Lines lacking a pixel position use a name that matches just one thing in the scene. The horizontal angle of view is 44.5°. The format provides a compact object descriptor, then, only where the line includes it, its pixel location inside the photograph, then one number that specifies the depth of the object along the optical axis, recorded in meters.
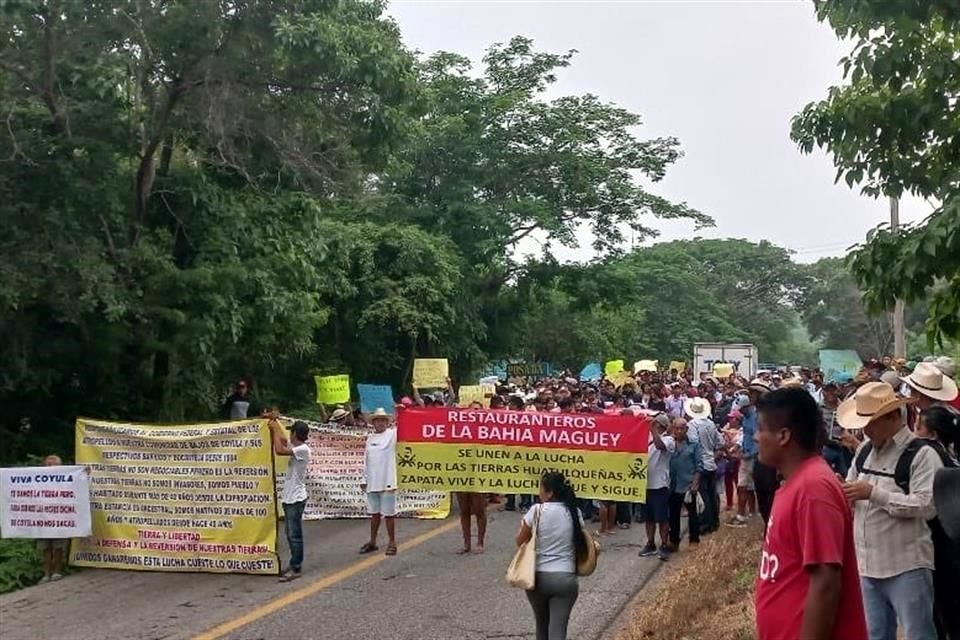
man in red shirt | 3.68
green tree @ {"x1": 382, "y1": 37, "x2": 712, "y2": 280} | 33.03
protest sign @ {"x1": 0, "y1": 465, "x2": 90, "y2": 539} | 12.67
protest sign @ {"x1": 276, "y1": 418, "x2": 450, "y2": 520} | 16.25
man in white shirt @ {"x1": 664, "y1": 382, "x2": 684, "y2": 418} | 19.30
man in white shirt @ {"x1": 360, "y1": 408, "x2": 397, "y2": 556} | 13.63
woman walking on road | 7.79
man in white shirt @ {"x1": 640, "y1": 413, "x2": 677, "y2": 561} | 13.65
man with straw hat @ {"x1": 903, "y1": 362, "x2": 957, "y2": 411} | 7.11
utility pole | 27.33
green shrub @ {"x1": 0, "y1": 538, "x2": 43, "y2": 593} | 12.46
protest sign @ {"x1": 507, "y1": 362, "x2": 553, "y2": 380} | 37.09
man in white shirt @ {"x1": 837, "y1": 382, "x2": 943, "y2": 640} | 5.70
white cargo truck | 44.34
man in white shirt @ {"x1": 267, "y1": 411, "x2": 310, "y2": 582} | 12.38
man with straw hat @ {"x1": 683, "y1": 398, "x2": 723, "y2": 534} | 14.56
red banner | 13.08
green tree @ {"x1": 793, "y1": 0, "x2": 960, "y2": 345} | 6.50
